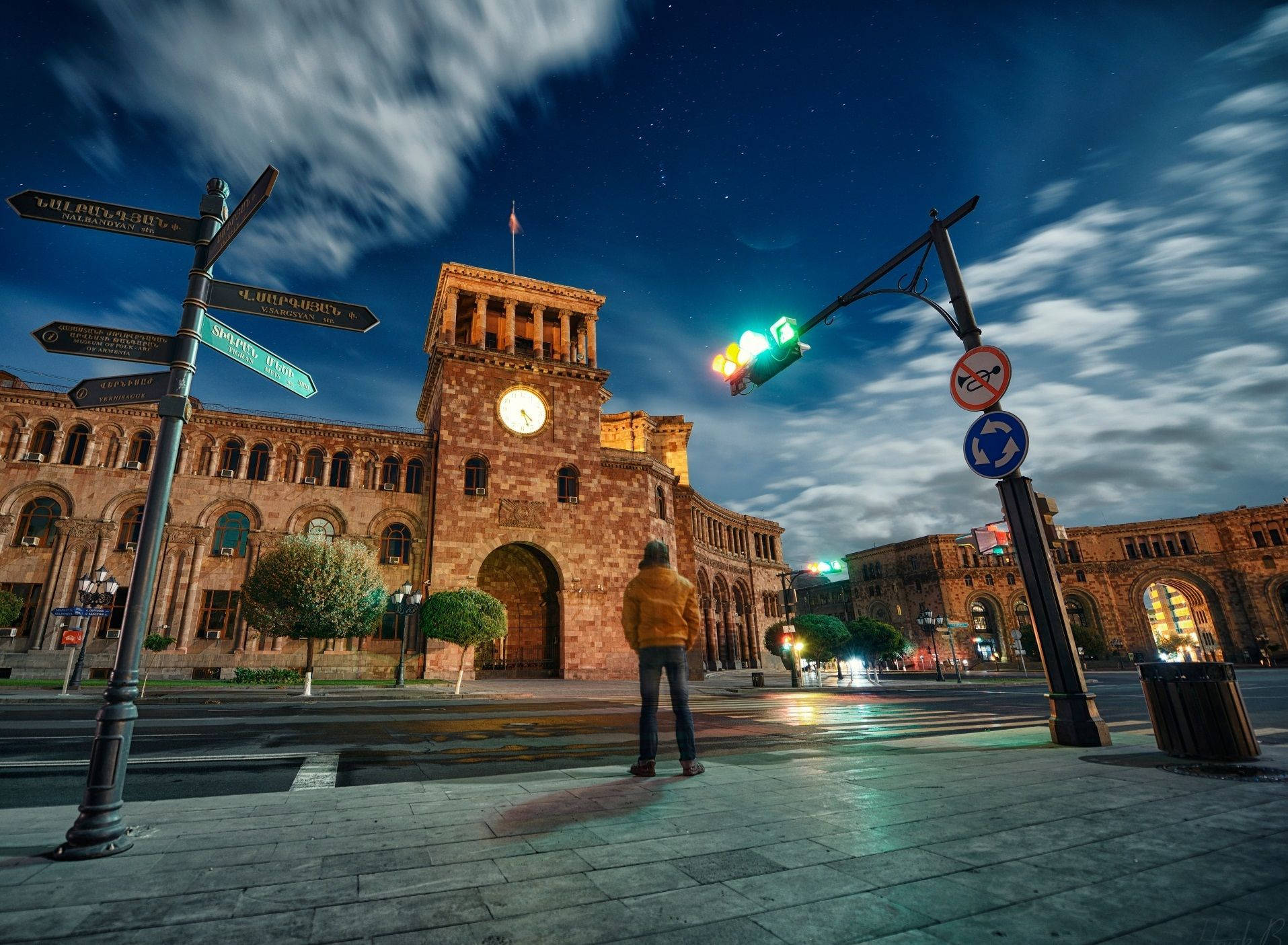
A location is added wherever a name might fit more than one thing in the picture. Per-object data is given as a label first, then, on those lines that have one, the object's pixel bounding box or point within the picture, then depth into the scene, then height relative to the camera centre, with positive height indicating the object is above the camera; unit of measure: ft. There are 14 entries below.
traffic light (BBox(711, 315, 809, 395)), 31.76 +15.58
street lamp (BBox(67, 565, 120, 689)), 57.72 +8.33
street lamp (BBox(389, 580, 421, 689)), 67.62 +6.34
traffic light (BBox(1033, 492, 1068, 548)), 21.90 +4.05
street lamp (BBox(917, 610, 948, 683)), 102.58 +2.68
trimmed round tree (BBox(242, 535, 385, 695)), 67.67 +8.18
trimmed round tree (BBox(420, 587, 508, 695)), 73.00 +4.97
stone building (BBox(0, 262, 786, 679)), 77.56 +23.55
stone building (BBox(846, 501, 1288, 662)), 153.17 +13.41
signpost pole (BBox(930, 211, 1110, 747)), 19.26 +0.18
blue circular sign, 20.66 +6.54
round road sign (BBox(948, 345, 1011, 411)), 21.09 +9.05
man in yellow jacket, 15.49 +0.40
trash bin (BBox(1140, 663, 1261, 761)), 15.70 -2.34
